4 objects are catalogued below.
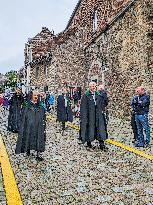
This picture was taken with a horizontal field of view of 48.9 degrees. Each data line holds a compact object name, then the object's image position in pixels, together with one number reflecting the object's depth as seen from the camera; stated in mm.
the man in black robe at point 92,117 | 4304
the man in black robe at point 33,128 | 3829
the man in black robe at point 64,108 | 6820
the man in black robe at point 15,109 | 6430
